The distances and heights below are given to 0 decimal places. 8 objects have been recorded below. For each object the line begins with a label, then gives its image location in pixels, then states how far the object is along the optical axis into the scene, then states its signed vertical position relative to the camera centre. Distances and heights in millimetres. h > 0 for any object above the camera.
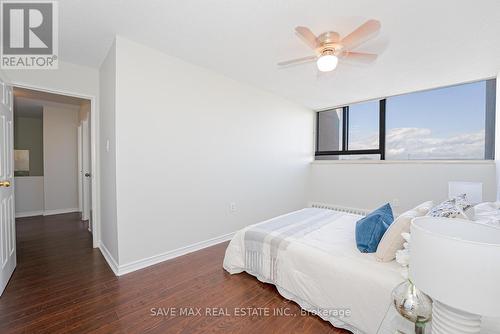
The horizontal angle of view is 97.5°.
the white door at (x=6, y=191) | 1908 -271
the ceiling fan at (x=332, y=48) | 1784 +1026
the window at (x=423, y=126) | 3275 +651
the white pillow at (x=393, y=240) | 1483 -526
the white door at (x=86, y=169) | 3824 -113
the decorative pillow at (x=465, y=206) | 1753 -344
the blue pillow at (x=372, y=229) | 1653 -518
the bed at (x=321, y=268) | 1367 -780
